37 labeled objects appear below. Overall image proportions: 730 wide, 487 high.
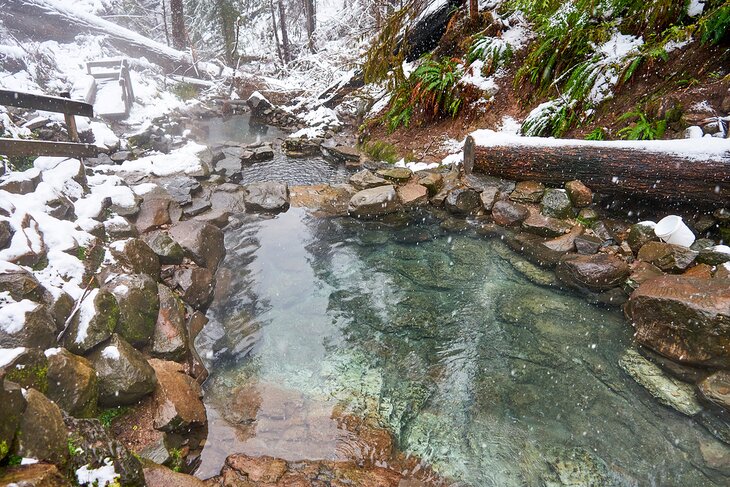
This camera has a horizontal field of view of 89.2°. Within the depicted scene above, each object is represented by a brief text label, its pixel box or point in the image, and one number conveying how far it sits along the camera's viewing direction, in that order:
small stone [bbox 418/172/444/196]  7.00
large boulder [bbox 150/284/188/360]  3.91
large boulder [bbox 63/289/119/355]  3.28
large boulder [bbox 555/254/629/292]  4.61
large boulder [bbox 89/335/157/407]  3.17
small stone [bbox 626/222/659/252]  4.73
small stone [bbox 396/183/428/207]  6.88
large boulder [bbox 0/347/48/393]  2.44
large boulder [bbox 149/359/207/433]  3.19
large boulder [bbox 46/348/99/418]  2.74
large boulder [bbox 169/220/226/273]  5.38
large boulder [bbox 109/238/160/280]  4.51
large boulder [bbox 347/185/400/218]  6.83
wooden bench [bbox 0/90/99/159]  4.50
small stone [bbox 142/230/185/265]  5.05
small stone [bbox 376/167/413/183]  7.48
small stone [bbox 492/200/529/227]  5.90
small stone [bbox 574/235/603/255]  4.99
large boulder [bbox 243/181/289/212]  7.19
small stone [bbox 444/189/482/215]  6.49
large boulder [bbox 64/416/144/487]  2.23
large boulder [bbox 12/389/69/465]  2.01
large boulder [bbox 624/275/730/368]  3.39
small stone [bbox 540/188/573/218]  5.62
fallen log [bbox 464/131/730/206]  4.50
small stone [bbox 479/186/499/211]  6.29
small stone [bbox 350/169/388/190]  7.59
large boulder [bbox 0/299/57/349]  2.86
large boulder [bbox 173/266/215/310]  4.81
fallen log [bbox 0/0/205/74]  13.23
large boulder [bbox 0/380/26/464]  1.90
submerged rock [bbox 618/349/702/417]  3.39
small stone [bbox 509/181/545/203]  5.98
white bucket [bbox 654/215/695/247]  4.46
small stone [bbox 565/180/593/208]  5.54
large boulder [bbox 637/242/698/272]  4.28
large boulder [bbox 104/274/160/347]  3.76
